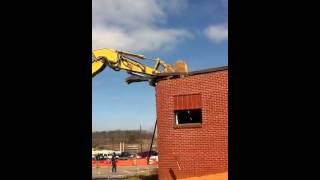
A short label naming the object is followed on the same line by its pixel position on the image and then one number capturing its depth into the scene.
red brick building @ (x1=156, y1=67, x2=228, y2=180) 9.00
